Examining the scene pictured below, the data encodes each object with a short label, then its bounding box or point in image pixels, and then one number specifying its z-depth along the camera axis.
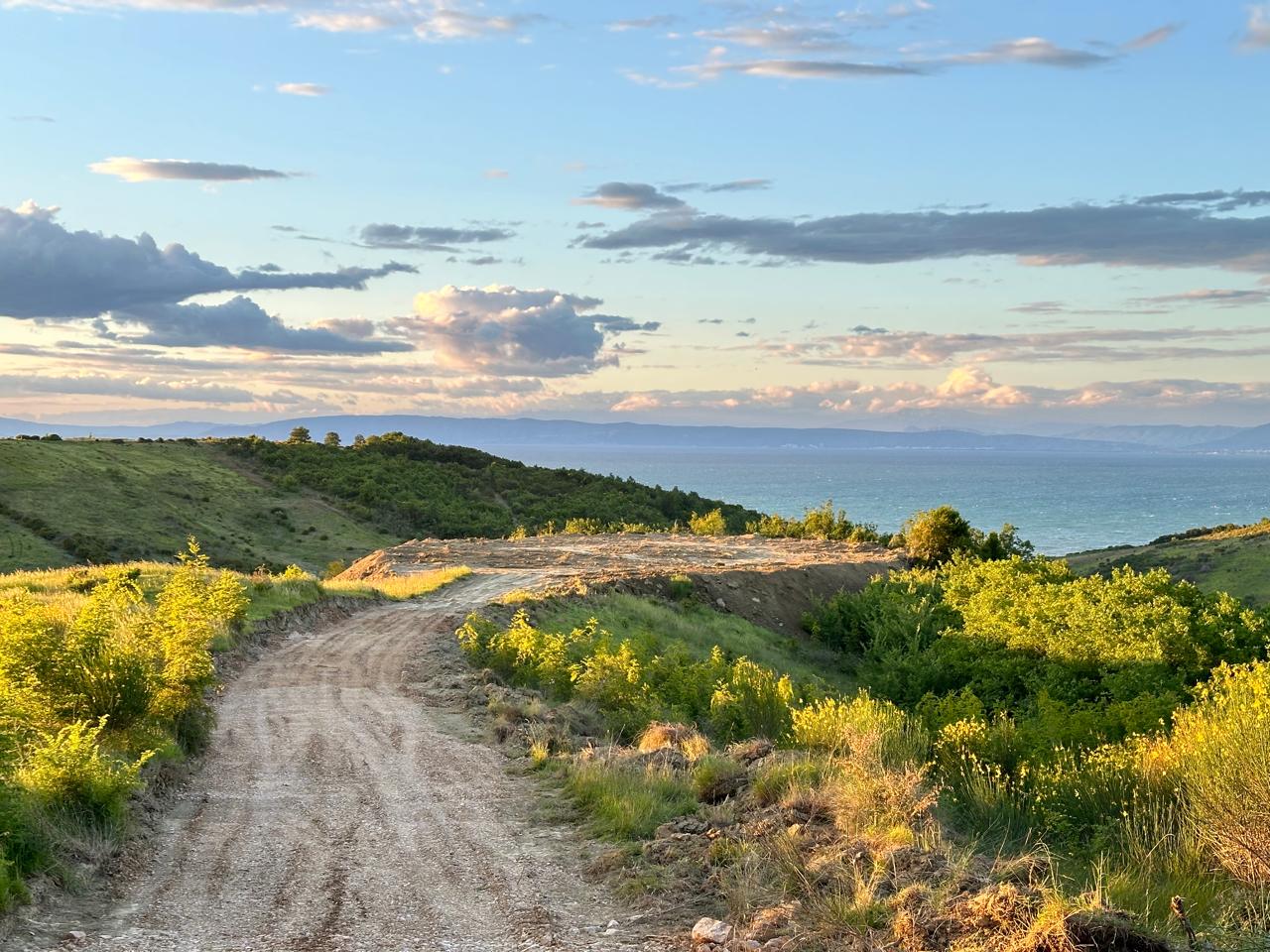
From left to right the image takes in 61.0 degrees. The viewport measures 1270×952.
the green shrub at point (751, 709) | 16.84
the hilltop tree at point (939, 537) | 47.16
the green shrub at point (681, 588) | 34.31
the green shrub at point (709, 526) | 57.72
